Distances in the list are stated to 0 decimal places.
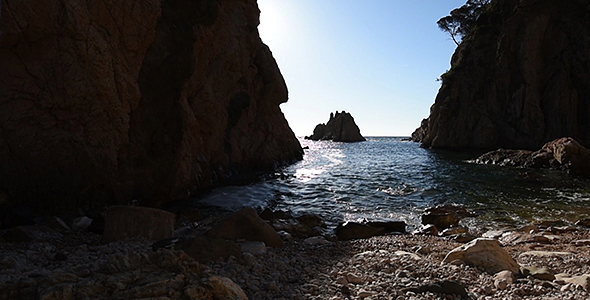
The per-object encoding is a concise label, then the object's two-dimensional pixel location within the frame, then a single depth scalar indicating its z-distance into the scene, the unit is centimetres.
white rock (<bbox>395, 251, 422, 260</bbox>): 546
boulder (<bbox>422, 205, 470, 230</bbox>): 978
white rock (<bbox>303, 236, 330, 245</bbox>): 718
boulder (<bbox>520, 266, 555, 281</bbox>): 448
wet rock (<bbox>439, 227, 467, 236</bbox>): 866
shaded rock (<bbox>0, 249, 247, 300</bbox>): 275
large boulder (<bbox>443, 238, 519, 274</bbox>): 482
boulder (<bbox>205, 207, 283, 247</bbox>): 657
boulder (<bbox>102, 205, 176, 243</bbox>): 591
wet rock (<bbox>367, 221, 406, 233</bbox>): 923
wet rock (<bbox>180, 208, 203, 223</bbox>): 948
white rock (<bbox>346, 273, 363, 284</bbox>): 448
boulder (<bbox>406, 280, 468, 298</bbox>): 394
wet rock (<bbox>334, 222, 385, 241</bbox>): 832
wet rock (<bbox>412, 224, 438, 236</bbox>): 888
